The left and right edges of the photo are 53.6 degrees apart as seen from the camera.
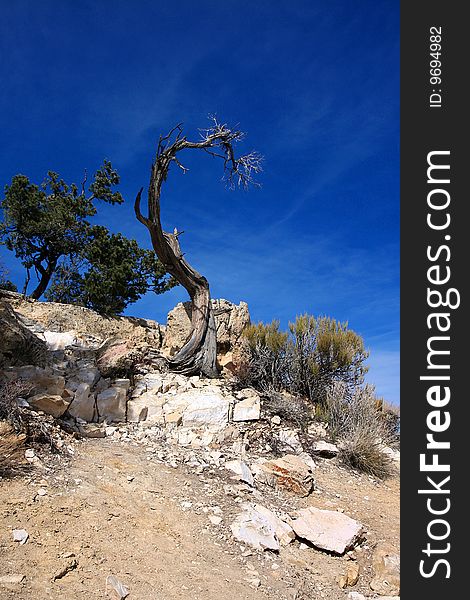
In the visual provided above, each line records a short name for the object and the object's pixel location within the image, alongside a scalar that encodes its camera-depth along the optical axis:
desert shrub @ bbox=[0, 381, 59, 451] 5.27
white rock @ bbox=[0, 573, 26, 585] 3.22
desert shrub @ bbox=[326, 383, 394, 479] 7.01
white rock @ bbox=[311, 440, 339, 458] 7.12
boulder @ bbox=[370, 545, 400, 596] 4.19
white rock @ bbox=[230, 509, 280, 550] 4.51
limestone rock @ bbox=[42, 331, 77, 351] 8.69
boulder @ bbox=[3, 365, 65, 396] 6.43
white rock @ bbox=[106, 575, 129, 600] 3.39
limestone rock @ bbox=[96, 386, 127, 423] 6.96
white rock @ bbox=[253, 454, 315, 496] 5.84
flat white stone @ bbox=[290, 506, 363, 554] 4.72
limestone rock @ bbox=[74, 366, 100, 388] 7.15
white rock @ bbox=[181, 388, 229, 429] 7.20
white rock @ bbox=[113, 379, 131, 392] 7.45
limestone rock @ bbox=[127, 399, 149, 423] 7.11
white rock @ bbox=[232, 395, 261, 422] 7.45
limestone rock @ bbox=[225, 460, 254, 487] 5.69
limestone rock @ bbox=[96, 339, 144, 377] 7.73
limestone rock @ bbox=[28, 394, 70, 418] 6.10
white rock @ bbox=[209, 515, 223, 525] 4.70
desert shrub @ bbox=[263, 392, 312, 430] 7.77
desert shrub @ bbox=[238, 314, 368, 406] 9.12
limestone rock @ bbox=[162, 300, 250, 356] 10.81
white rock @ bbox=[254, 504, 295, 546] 4.75
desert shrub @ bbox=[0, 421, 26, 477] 4.63
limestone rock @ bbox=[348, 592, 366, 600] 4.04
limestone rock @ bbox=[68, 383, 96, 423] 6.57
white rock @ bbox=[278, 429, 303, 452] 7.10
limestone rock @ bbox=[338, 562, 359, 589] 4.24
